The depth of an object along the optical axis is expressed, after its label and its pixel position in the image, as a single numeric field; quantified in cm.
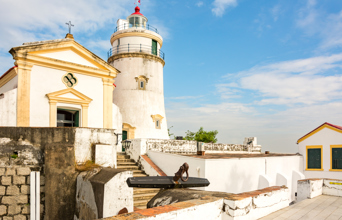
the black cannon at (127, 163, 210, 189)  458
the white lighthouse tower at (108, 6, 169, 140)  2277
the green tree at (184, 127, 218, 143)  3661
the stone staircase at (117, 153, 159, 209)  1003
